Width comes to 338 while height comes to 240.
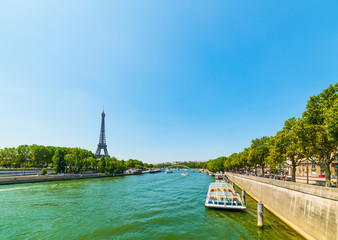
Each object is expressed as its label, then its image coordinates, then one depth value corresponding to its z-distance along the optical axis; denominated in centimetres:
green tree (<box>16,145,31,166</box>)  8711
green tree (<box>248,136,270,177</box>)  5544
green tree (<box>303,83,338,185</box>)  2342
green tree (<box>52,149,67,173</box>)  8106
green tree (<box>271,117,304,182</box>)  3352
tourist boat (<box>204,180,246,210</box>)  2530
